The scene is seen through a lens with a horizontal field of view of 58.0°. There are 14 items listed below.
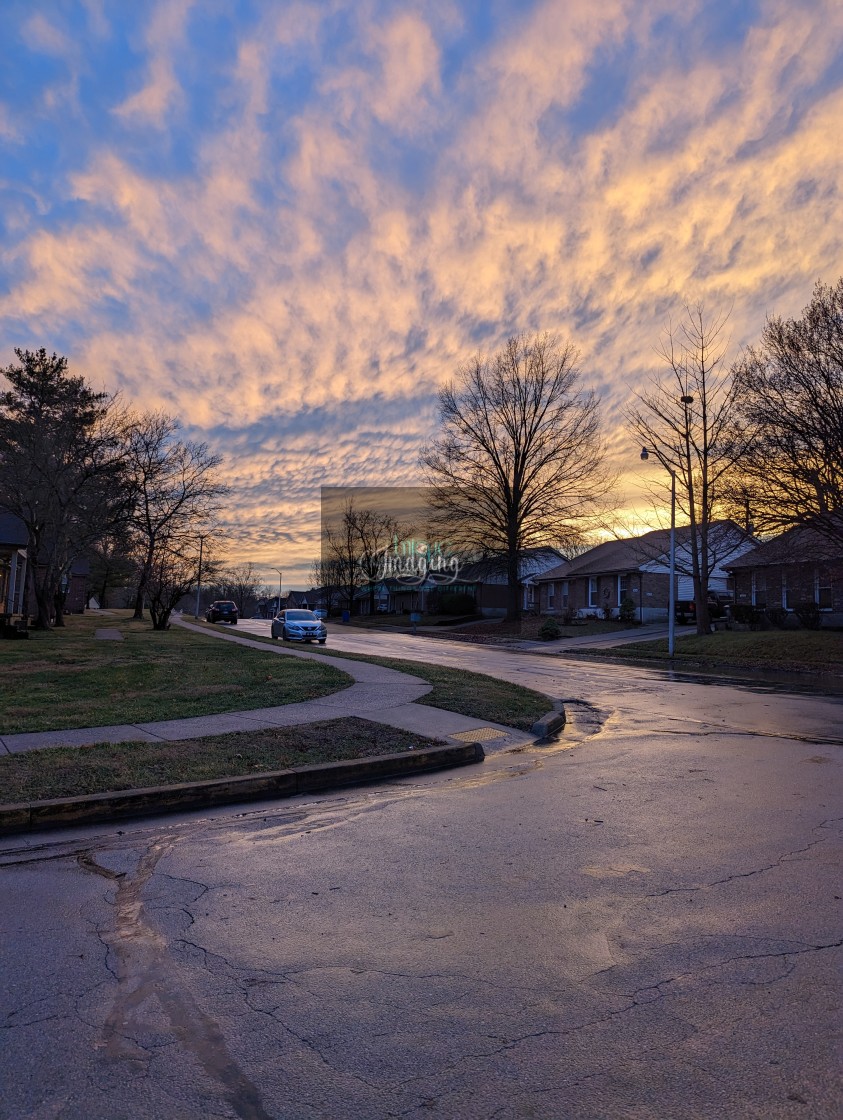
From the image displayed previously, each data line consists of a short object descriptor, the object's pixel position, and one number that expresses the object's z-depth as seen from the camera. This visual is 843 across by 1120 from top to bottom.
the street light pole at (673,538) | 28.69
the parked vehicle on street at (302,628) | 34.38
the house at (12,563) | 30.81
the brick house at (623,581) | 47.34
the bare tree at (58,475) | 27.69
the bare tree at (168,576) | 34.94
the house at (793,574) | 28.34
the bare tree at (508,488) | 47.66
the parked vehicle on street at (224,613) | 55.19
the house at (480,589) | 49.78
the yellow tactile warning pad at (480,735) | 9.80
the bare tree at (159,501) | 39.00
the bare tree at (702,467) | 30.89
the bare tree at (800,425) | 23.88
